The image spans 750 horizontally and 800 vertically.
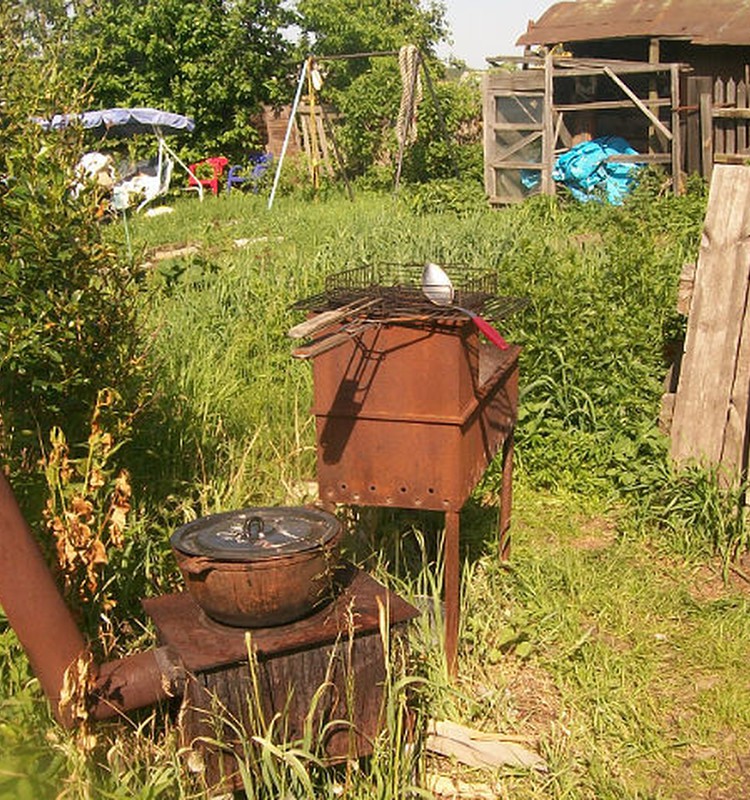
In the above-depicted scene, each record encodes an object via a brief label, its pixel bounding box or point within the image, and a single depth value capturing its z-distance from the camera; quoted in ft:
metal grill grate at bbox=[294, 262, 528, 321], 12.47
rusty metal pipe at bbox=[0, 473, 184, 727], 9.61
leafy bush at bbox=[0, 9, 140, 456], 12.00
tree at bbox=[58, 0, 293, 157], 71.87
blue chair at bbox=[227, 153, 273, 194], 65.40
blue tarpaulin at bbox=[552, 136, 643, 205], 48.65
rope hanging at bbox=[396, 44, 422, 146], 50.62
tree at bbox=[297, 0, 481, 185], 59.62
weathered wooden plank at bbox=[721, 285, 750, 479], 18.11
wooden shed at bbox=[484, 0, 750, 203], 48.16
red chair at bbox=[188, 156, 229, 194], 65.26
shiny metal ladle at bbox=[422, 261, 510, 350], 12.28
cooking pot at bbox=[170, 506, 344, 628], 10.28
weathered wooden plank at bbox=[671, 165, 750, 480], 18.01
